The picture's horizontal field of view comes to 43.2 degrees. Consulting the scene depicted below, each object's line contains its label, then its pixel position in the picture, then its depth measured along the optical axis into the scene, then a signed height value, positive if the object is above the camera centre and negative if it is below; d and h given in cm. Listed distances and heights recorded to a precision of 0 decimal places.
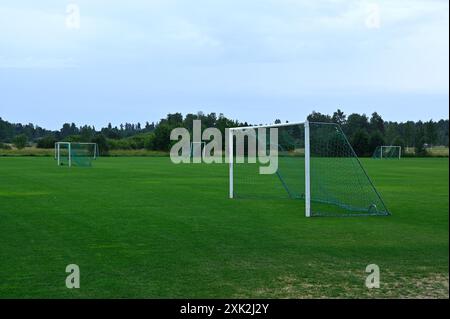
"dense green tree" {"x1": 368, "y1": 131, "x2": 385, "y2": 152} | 7625 +174
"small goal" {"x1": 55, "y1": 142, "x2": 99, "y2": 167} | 4353 -49
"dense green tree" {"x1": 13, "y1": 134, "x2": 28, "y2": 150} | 8294 +171
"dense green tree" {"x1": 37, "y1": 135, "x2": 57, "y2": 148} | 8225 +155
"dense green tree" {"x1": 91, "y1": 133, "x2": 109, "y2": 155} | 7894 +138
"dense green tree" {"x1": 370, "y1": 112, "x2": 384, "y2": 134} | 9064 +499
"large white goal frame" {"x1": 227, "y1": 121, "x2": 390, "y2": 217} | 1383 -76
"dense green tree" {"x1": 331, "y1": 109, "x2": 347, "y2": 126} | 7017 +470
